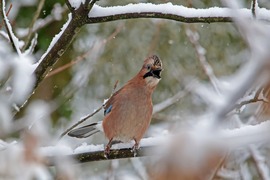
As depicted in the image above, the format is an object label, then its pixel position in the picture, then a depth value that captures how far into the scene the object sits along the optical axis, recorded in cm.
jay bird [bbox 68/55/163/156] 783
